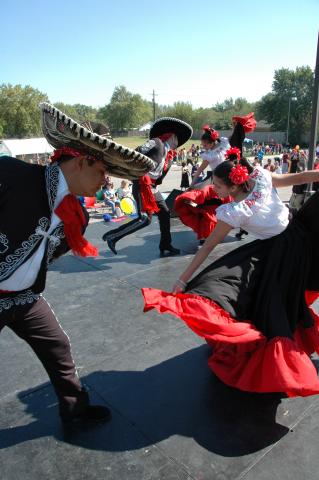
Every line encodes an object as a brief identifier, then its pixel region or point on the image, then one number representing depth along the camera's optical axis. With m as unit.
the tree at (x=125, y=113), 89.19
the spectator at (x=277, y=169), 19.27
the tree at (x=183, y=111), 77.75
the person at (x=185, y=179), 14.75
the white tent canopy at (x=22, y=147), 20.53
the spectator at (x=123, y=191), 11.10
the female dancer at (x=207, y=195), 5.57
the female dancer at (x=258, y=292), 2.06
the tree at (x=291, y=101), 60.28
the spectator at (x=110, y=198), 10.23
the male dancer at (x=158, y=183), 5.20
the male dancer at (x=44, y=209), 1.75
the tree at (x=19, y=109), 44.04
